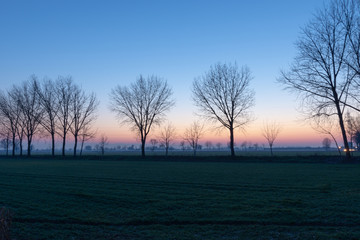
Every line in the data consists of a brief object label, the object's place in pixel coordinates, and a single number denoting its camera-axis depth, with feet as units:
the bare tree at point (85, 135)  177.38
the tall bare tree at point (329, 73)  89.25
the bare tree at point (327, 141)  610.32
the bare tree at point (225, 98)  130.93
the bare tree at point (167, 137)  270.10
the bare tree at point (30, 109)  177.47
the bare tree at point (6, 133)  195.93
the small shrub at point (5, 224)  15.37
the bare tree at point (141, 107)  159.02
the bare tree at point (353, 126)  184.06
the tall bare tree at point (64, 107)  174.70
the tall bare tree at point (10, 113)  184.03
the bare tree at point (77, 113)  176.65
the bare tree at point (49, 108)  173.78
